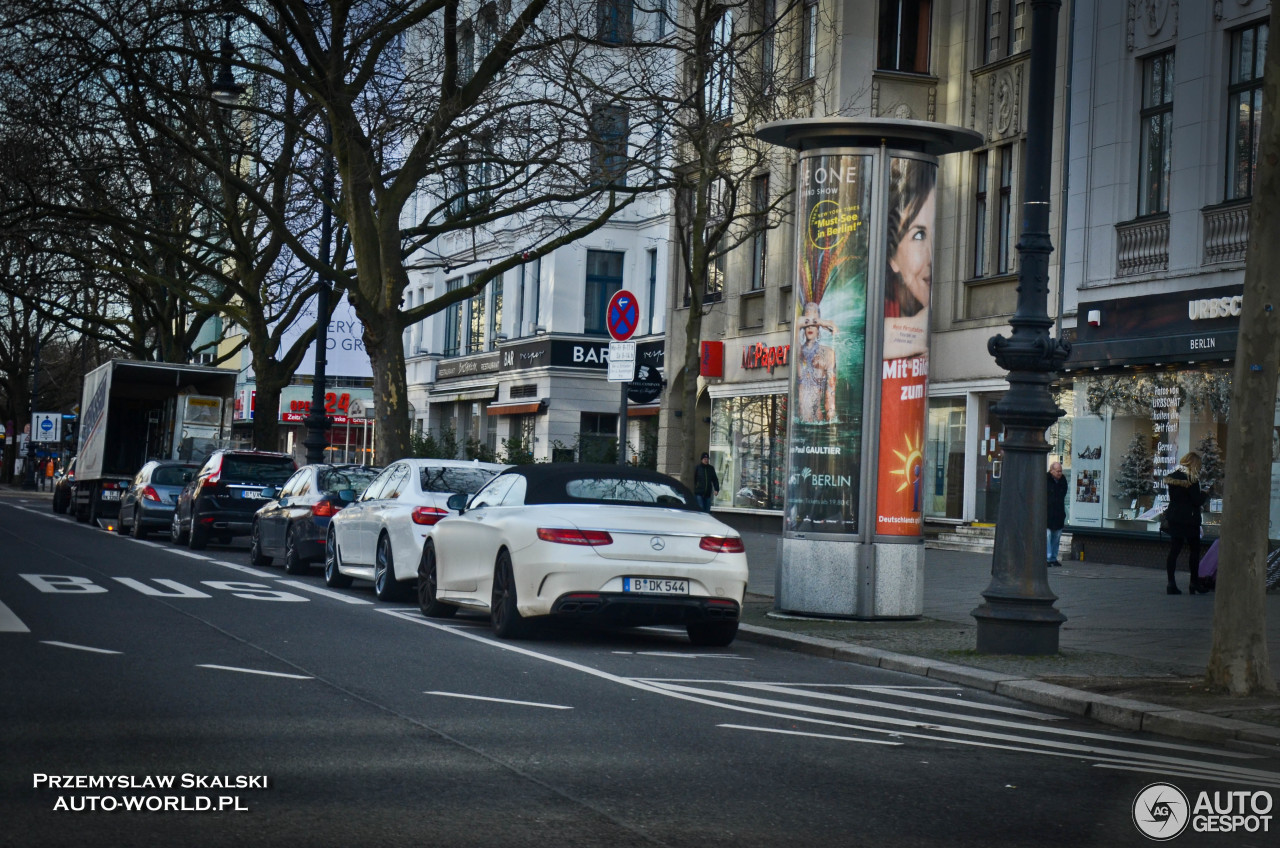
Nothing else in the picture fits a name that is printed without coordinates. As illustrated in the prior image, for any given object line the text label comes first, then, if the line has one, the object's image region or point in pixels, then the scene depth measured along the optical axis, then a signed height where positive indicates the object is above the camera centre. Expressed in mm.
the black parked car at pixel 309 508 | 21672 -279
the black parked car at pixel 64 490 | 45069 -442
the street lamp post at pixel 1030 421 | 13094 +782
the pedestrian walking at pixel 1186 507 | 21344 +315
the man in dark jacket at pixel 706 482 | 34281 +497
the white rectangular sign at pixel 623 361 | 16469 +1355
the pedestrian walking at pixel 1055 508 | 25250 +249
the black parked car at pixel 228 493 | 27984 -183
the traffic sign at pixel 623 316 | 17375 +1873
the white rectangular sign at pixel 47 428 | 73562 +1937
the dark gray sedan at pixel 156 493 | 31331 -270
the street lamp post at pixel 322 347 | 30828 +2761
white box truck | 37375 +1259
